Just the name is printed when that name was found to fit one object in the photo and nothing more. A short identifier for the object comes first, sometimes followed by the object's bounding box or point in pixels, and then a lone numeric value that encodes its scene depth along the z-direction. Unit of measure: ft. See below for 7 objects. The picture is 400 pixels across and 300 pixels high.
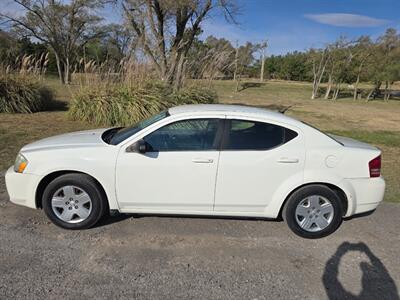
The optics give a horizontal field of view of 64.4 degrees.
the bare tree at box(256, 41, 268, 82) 142.82
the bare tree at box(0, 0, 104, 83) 93.35
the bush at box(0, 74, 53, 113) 35.06
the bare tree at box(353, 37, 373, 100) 100.68
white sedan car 11.34
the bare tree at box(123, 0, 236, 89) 38.75
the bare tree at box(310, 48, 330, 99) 102.85
